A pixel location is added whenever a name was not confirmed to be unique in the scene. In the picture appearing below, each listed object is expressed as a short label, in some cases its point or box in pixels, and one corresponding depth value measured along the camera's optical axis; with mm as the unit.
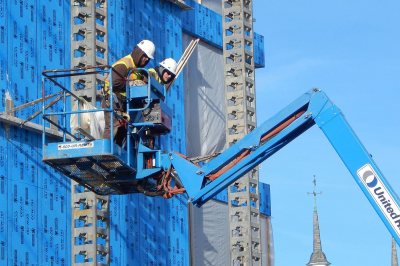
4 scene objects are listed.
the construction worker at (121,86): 19219
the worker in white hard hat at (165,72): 19969
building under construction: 33938
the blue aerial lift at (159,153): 18578
